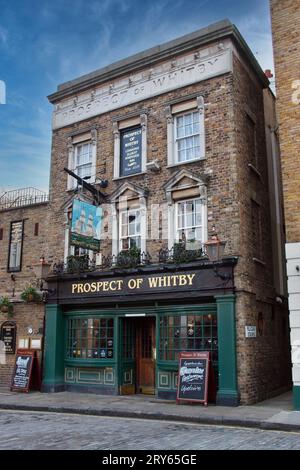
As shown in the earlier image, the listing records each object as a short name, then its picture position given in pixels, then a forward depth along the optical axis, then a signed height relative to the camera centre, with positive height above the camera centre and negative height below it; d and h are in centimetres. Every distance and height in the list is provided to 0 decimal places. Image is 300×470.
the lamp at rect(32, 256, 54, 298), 1591 +212
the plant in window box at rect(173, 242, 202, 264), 1345 +231
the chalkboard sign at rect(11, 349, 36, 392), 1547 -102
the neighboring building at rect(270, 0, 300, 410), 1162 +530
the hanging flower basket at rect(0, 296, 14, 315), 1711 +111
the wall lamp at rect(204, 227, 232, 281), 1262 +223
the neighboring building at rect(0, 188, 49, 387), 1680 +244
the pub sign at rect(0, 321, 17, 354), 1700 +8
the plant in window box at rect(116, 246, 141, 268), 1443 +236
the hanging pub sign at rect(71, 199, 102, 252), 1398 +326
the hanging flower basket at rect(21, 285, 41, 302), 1650 +143
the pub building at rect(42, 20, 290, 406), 1326 +321
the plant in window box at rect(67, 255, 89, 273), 1552 +235
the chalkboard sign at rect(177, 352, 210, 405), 1235 -94
